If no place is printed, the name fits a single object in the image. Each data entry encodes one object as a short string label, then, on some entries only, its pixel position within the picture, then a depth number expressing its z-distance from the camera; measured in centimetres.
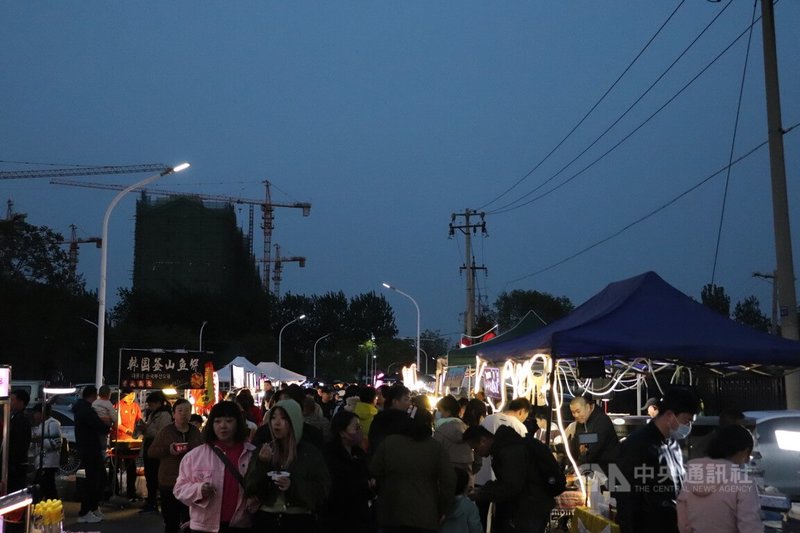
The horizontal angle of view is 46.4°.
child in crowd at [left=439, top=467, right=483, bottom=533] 725
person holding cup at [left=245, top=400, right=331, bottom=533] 621
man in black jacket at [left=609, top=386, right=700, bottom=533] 625
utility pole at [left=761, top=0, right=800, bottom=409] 1480
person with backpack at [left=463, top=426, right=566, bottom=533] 780
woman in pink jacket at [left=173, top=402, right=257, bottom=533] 632
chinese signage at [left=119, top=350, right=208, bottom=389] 1798
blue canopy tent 997
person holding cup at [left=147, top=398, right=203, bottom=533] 966
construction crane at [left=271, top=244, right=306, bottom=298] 15988
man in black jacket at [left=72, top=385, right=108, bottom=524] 1288
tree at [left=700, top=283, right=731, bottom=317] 6869
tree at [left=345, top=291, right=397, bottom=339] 11294
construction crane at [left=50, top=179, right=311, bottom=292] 15062
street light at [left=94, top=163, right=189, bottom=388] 1956
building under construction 9881
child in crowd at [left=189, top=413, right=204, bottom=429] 1352
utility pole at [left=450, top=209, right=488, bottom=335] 4259
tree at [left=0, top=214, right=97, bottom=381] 4503
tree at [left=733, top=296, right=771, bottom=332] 7962
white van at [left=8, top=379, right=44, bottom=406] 2608
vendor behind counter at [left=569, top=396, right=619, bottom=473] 1071
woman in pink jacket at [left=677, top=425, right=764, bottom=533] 537
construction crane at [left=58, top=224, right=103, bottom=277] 14044
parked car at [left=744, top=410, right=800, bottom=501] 1279
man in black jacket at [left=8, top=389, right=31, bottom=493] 1054
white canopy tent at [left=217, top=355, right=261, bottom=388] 3584
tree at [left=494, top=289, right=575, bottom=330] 10838
